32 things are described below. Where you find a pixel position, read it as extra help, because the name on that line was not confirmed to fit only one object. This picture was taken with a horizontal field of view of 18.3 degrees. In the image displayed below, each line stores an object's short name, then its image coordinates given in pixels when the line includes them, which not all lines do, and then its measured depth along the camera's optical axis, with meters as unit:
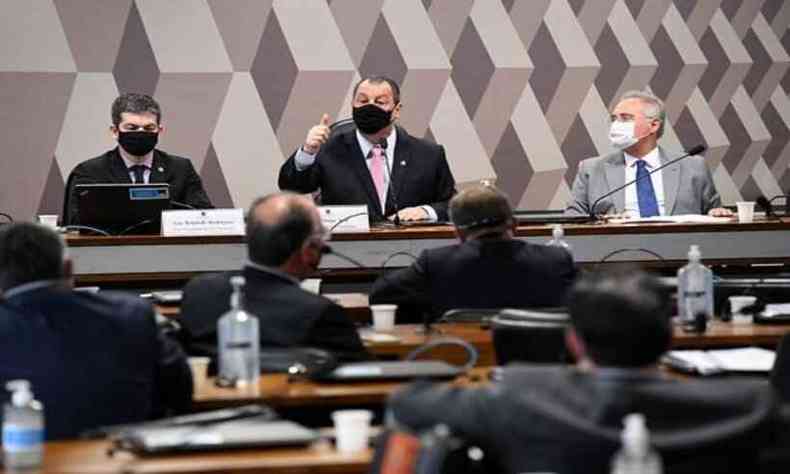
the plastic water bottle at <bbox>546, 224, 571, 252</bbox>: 9.55
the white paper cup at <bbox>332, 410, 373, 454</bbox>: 4.84
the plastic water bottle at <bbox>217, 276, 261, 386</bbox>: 6.19
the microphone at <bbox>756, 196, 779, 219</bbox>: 11.84
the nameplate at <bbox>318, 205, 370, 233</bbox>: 10.76
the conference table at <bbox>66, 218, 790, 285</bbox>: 10.46
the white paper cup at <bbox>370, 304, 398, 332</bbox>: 7.84
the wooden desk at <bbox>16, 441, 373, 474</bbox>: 4.57
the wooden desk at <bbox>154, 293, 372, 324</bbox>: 8.78
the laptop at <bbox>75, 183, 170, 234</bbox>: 10.63
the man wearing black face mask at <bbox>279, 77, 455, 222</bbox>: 12.12
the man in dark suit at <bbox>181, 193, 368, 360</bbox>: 6.72
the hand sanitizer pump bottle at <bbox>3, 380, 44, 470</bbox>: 4.64
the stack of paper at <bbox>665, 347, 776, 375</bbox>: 6.46
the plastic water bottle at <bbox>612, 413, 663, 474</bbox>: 3.83
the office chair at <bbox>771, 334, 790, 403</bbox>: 5.74
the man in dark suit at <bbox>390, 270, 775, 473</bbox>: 4.14
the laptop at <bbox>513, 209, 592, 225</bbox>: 11.48
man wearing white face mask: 12.65
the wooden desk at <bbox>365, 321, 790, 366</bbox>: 7.24
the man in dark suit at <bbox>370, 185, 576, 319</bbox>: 8.44
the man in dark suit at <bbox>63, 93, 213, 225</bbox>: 11.68
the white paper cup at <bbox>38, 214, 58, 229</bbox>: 11.02
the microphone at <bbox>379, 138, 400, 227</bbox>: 12.07
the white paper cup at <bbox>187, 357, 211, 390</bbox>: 6.42
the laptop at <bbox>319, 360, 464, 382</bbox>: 6.03
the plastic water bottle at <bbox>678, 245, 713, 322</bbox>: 8.08
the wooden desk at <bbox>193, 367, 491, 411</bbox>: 5.85
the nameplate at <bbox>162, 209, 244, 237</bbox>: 10.59
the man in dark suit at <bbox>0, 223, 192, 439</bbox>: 5.61
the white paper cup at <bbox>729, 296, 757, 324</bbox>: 8.17
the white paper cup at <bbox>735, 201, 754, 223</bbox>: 11.39
